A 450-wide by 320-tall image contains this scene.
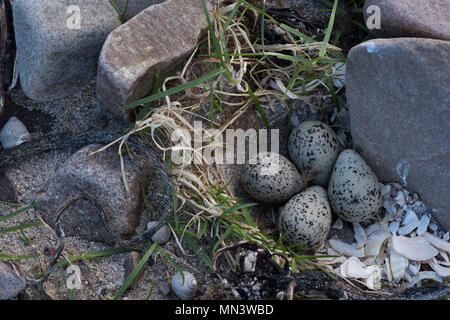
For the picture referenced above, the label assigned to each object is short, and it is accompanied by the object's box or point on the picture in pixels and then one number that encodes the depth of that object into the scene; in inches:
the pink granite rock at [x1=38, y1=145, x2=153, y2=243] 22.0
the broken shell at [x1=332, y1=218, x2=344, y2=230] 23.1
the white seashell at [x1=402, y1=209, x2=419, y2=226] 22.9
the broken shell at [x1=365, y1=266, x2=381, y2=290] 22.3
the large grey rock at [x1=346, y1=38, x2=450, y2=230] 21.9
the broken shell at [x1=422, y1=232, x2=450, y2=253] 22.7
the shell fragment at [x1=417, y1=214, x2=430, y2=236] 22.8
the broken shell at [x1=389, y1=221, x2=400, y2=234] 22.9
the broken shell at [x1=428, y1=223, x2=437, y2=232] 22.9
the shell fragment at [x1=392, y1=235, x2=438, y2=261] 22.6
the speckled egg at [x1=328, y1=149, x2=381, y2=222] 22.4
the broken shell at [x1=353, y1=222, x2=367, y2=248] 22.9
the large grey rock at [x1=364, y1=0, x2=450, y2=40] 22.4
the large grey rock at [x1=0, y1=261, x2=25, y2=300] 21.1
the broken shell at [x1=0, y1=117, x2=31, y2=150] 22.4
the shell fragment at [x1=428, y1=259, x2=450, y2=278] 22.5
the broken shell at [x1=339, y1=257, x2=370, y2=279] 22.4
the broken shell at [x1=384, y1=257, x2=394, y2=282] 22.5
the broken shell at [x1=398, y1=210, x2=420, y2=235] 22.8
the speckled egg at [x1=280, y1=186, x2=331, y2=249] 22.2
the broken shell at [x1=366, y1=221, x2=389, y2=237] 22.9
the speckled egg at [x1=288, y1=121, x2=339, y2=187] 22.9
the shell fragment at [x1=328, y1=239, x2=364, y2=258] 22.8
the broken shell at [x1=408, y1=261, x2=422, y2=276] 22.5
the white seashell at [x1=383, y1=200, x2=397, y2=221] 23.0
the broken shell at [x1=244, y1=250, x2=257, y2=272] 21.7
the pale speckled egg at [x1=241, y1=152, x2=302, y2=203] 22.6
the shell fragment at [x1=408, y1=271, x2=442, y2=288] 22.5
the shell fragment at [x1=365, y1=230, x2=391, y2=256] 22.8
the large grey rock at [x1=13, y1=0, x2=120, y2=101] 22.1
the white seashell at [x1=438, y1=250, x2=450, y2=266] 22.6
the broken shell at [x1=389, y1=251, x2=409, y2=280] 22.5
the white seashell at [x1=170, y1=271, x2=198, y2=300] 21.4
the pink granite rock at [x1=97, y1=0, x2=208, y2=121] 21.9
